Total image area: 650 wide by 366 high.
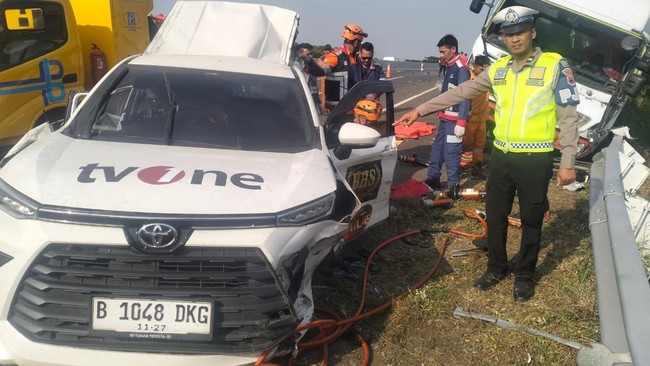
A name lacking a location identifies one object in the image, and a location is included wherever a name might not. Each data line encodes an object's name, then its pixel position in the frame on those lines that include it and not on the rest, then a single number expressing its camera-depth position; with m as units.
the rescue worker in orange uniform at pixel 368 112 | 6.07
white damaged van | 2.69
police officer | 4.07
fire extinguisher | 8.64
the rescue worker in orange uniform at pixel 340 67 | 7.49
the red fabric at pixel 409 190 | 6.79
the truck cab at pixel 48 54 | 6.92
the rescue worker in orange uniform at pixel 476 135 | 8.77
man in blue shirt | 7.00
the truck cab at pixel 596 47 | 9.11
